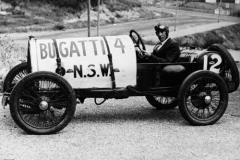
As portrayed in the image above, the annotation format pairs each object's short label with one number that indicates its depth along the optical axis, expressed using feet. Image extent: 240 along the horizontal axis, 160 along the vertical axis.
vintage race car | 20.48
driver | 22.93
